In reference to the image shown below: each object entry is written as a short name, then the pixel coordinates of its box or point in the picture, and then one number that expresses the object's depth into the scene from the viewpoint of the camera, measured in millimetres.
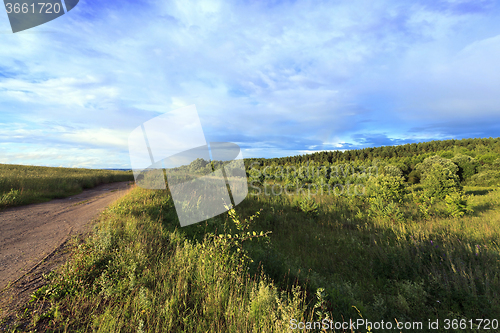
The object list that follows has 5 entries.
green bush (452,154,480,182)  29470
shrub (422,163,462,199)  12594
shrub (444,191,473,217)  10211
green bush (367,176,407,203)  12430
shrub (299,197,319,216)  11273
